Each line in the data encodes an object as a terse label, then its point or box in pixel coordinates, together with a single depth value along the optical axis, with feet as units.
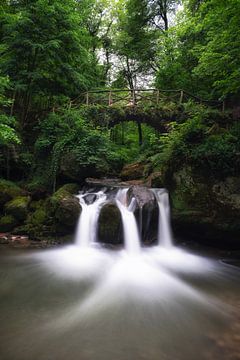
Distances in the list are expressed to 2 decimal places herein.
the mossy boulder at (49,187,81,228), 26.02
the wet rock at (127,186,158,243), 26.13
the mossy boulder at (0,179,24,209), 29.76
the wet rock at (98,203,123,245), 25.14
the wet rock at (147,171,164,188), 29.78
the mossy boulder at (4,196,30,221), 27.94
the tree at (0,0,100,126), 33.60
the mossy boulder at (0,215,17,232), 27.12
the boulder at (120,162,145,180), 40.07
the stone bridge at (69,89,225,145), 45.68
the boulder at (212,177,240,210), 23.41
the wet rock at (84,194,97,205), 29.51
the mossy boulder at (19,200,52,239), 26.35
